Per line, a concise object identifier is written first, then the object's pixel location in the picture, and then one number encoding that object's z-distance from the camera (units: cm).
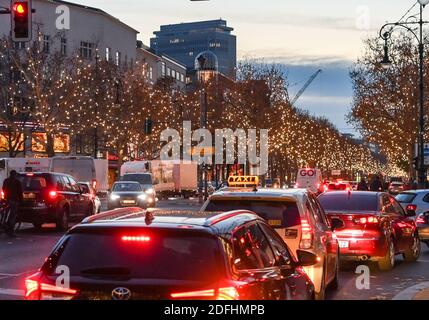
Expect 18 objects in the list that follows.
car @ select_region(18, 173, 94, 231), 2522
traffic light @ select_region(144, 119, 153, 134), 5162
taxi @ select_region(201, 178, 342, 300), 1120
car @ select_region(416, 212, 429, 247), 2169
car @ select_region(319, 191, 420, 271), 1606
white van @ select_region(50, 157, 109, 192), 4572
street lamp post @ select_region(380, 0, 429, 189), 4226
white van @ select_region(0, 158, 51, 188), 4766
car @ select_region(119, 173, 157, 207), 4965
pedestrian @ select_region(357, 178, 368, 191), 4166
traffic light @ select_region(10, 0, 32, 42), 2066
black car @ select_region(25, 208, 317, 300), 577
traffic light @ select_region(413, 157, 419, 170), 4603
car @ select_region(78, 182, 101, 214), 2878
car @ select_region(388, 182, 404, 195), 7046
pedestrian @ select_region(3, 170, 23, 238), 2333
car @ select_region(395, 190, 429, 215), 2360
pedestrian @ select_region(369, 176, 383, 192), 3729
